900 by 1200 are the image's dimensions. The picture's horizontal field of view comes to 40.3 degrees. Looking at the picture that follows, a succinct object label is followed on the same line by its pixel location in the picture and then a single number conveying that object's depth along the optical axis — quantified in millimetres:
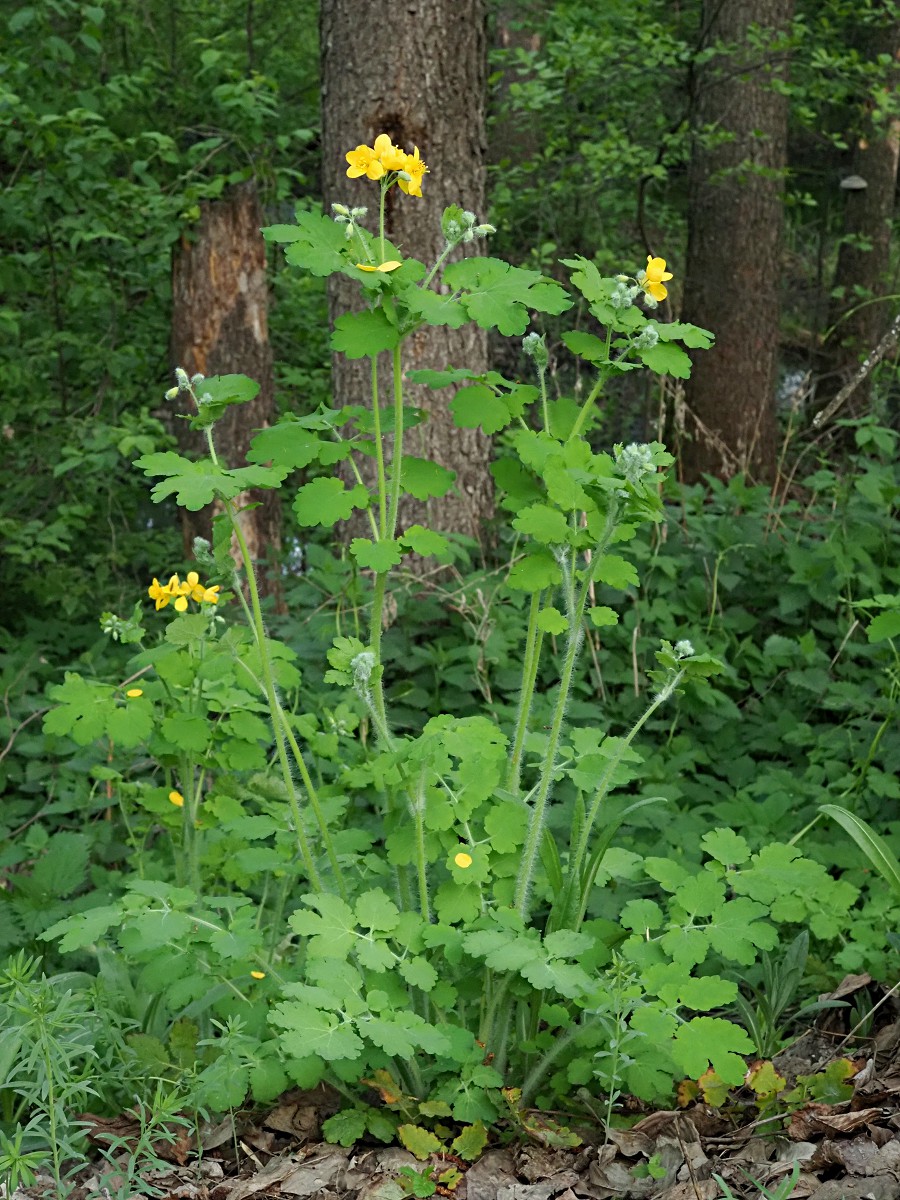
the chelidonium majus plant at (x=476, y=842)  2096
